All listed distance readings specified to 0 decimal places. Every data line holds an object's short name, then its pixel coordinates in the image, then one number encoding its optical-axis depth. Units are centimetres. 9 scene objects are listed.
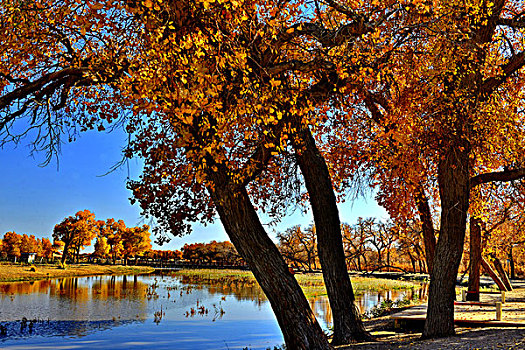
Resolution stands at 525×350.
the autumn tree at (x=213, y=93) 551
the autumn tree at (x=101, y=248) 7325
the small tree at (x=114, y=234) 7062
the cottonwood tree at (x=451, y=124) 822
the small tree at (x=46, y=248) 8946
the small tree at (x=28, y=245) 8356
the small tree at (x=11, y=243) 8312
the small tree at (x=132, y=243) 7269
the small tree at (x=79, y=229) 5616
